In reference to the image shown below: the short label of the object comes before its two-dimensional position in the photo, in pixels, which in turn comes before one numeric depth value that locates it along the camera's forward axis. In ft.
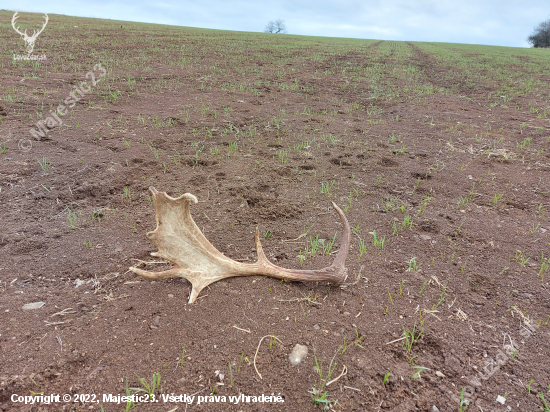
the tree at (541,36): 157.48
